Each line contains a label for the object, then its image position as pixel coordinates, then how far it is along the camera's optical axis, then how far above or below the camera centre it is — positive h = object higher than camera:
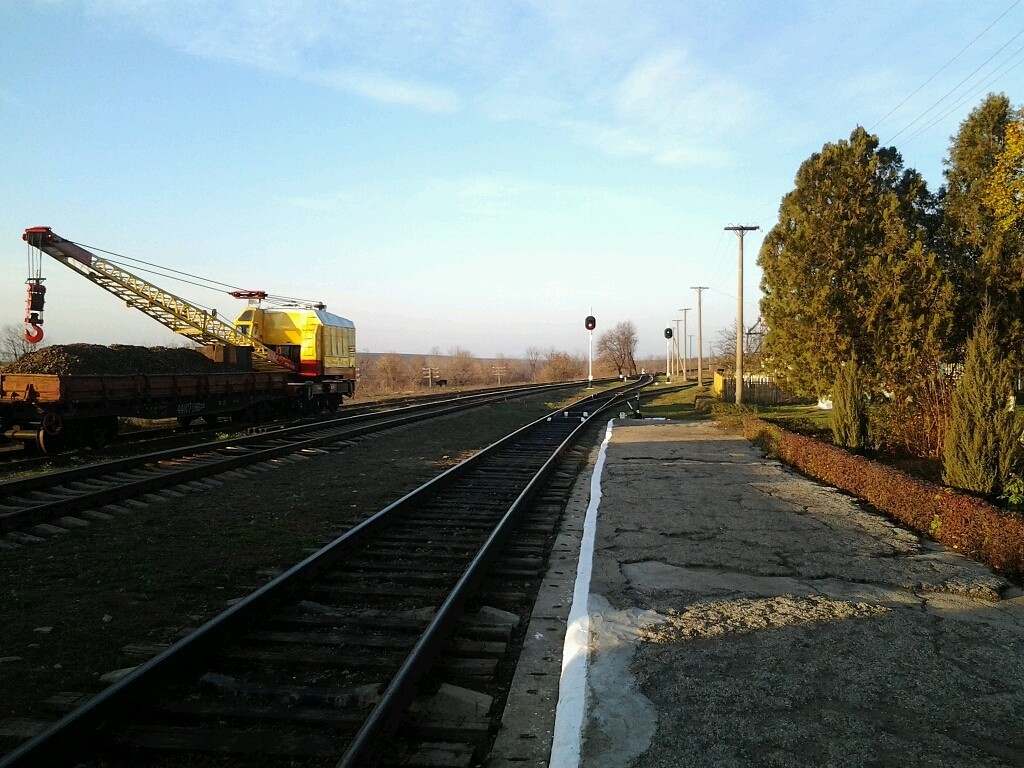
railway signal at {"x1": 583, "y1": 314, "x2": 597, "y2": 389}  51.19 +3.72
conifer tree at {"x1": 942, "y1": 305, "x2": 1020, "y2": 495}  9.00 -0.74
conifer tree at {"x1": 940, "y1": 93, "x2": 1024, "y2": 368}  18.64 +3.90
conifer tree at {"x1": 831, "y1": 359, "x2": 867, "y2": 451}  13.70 -0.71
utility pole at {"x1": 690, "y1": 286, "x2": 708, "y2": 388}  58.24 +2.20
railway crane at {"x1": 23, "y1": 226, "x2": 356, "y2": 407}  20.34 +1.52
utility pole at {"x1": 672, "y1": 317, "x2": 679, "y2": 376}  97.07 +2.38
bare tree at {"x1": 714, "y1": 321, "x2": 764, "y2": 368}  51.30 +3.07
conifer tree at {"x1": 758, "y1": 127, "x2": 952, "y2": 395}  18.27 +2.72
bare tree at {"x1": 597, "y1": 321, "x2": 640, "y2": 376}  113.75 +4.50
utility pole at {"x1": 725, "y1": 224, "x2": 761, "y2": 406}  29.48 +1.70
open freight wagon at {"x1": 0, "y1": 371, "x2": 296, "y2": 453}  12.22 -0.47
